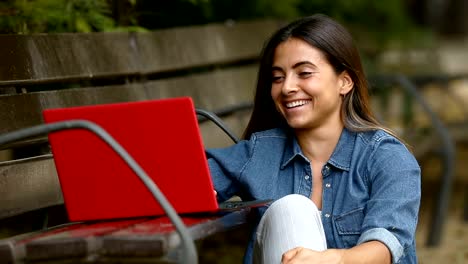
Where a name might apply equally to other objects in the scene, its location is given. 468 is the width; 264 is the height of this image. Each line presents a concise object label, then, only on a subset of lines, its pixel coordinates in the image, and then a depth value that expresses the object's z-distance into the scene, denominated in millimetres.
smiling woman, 4916
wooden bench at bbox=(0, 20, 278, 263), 4111
